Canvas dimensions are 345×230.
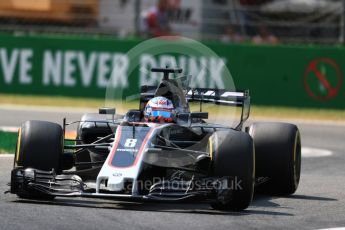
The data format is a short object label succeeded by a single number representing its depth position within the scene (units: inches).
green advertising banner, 1942.7
